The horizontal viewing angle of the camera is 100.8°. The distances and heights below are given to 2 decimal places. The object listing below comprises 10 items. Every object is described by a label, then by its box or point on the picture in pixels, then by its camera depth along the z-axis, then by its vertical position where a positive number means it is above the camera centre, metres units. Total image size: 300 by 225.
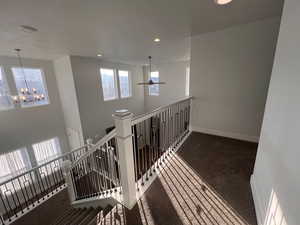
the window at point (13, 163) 4.29 -2.70
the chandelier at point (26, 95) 4.41 -0.29
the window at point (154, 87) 7.48 -0.22
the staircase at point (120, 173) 1.37 -1.37
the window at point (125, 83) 6.71 +0.06
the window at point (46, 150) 5.06 -2.68
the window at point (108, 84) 5.86 +0.02
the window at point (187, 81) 6.30 +0.07
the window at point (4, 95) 4.17 -0.25
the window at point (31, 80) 4.48 +0.24
